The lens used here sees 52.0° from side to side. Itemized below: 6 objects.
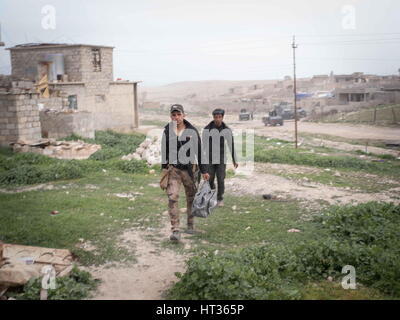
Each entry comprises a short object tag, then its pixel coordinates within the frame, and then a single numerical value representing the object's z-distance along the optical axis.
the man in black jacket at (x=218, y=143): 7.27
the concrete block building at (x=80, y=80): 21.06
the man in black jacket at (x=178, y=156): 5.89
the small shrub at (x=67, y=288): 3.95
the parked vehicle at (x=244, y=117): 34.78
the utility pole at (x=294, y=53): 14.27
